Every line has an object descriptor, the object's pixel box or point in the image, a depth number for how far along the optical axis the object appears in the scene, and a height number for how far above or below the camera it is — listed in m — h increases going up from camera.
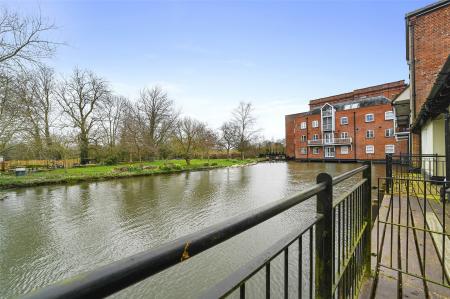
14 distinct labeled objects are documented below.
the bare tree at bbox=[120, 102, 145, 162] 22.53 +1.57
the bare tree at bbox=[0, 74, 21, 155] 10.09 +2.05
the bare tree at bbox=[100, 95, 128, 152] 29.02 +4.83
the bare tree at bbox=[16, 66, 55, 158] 11.43 +2.86
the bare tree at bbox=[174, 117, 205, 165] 26.01 +1.64
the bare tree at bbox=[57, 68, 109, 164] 25.62 +6.24
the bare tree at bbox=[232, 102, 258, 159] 42.53 +4.83
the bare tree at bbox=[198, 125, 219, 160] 28.72 +1.16
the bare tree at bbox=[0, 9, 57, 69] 9.79 +5.23
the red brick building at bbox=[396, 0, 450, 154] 8.56 +3.74
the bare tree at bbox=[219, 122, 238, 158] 42.62 +2.25
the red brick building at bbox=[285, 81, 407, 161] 26.83 +2.32
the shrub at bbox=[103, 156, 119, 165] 26.97 -1.07
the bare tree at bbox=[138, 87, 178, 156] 31.95 +5.97
